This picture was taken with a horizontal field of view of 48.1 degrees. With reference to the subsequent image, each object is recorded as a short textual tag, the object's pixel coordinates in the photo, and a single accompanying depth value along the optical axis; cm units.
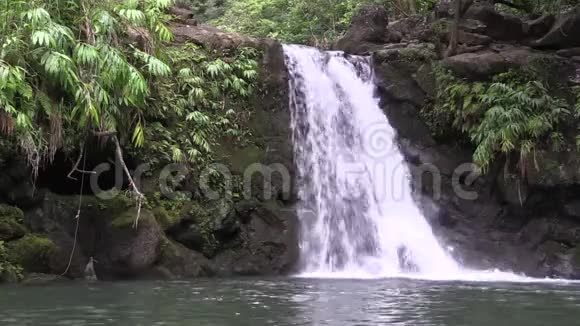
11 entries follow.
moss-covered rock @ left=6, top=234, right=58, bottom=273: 1070
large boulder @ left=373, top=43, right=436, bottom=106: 1667
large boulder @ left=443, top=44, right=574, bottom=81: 1557
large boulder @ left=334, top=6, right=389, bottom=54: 1902
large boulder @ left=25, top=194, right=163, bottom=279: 1159
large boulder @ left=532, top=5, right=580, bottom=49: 1619
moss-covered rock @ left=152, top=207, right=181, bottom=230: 1230
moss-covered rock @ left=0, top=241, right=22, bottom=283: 1043
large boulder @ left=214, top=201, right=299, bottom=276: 1323
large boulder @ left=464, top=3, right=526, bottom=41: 1744
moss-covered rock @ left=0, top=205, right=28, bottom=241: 1080
